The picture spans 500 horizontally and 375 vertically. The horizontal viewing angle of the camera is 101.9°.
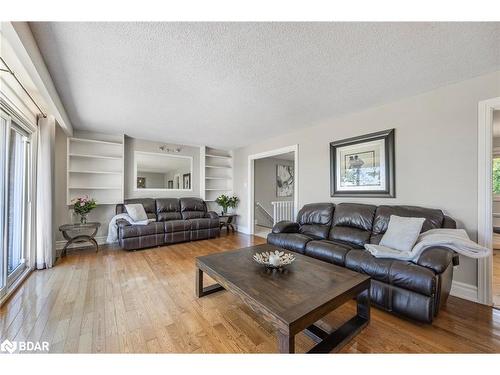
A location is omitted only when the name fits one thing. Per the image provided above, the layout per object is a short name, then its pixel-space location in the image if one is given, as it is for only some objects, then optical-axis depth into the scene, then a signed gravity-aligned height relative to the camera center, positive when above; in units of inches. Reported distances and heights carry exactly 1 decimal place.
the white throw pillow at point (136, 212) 160.7 -19.1
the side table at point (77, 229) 136.4 -31.4
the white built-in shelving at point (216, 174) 230.7 +16.8
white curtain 112.4 -3.6
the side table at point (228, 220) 216.4 -35.8
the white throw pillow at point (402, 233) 81.6 -18.5
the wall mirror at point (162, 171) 192.7 +17.2
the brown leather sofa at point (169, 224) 150.5 -29.7
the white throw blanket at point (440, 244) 70.1 -20.0
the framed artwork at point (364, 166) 111.9 +13.9
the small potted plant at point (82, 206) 148.6 -13.5
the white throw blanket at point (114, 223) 158.1 -27.6
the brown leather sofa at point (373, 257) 65.6 -27.1
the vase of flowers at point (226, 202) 223.1 -15.0
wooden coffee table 46.0 -28.4
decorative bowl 71.1 -25.7
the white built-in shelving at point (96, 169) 161.8 +15.7
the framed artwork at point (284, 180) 259.8 +11.1
